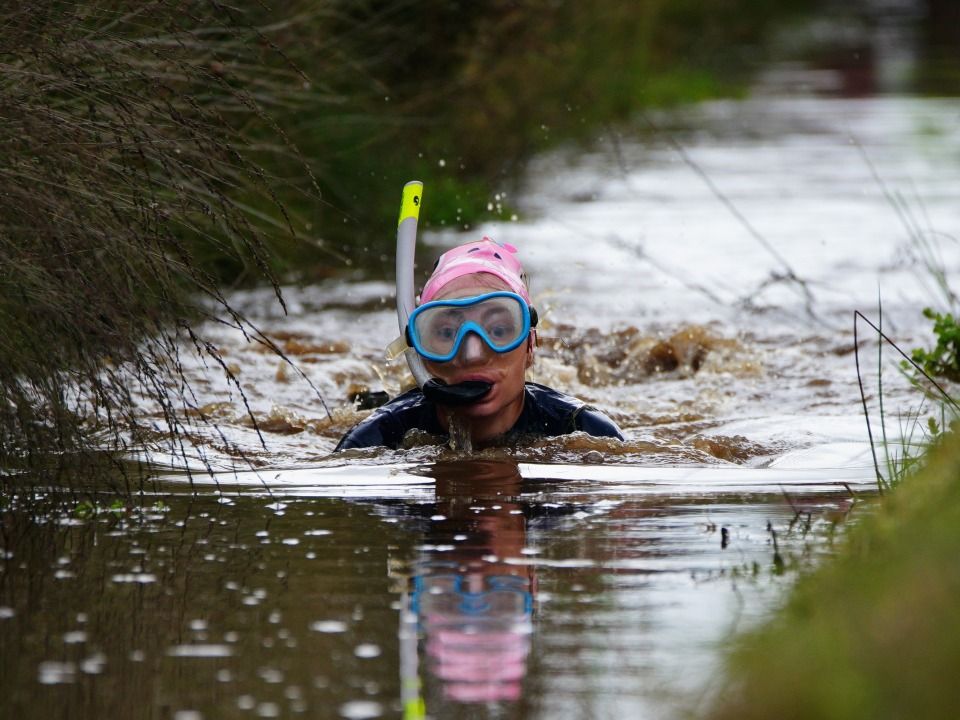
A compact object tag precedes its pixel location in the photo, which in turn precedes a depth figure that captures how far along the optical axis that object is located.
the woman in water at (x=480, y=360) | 11.50
